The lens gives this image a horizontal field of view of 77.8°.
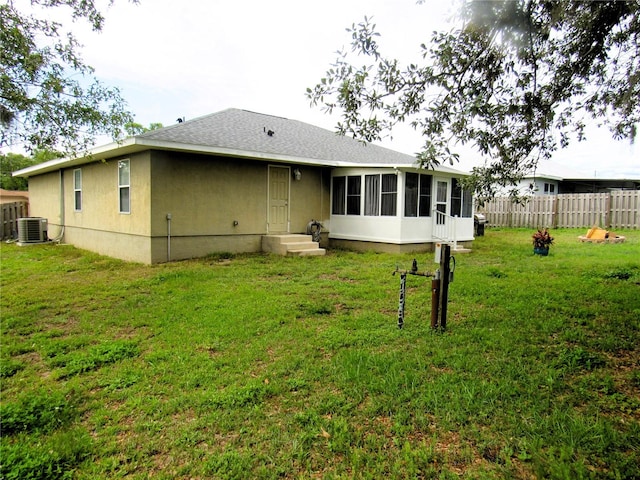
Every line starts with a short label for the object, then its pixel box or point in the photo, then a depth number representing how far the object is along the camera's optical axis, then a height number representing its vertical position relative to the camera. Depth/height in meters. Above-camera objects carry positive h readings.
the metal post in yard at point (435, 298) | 4.25 -0.88
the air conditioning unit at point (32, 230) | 13.70 -0.63
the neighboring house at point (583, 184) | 22.67 +2.11
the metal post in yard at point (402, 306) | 4.32 -0.99
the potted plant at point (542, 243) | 9.99 -0.60
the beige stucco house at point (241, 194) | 9.34 +0.59
